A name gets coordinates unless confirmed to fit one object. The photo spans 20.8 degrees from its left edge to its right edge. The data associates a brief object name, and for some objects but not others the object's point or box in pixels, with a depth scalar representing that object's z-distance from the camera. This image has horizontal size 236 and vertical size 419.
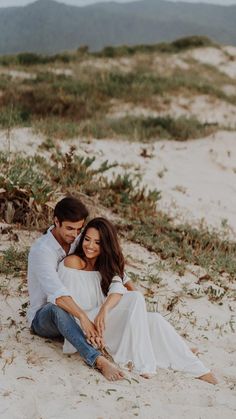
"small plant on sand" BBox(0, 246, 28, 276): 5.84
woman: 4.64
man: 4.46
